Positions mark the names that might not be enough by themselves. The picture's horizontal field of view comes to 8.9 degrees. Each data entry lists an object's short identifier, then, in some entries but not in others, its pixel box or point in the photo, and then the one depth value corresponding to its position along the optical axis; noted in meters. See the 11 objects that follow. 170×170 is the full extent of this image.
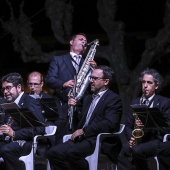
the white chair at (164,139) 13.57
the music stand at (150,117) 12.84
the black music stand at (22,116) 12.94
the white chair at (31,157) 13.68
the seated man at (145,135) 13.44
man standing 15.02
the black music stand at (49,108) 14.26
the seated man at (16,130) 13.70
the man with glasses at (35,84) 16.59
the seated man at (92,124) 13.44
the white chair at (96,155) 13.35
